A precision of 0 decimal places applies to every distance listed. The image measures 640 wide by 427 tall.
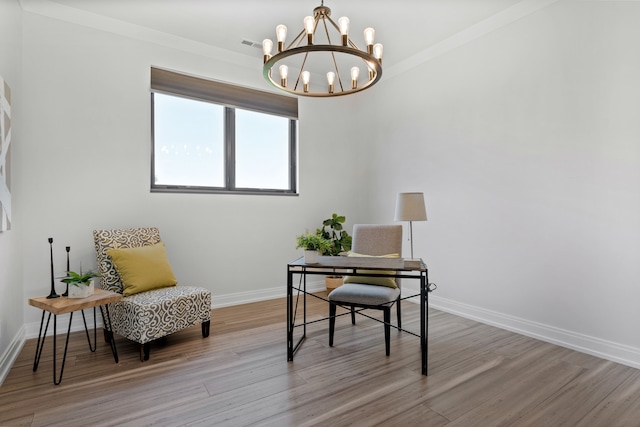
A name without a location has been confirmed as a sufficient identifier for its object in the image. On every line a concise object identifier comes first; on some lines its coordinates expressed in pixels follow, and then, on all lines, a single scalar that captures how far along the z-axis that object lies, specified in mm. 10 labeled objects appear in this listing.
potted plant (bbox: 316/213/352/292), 4595
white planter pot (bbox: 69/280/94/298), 2453
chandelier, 2156
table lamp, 3287
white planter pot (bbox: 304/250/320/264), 2642
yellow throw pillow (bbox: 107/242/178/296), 2863
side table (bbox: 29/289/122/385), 2234
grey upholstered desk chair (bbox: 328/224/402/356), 2635
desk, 2350
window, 3754
